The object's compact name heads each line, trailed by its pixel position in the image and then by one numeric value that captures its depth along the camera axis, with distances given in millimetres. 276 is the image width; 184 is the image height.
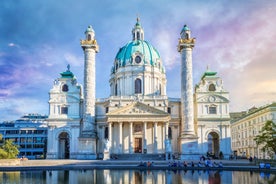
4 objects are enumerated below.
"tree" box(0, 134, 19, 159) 45438
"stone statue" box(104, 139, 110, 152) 54528
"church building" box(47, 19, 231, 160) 59625
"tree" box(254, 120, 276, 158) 46375
